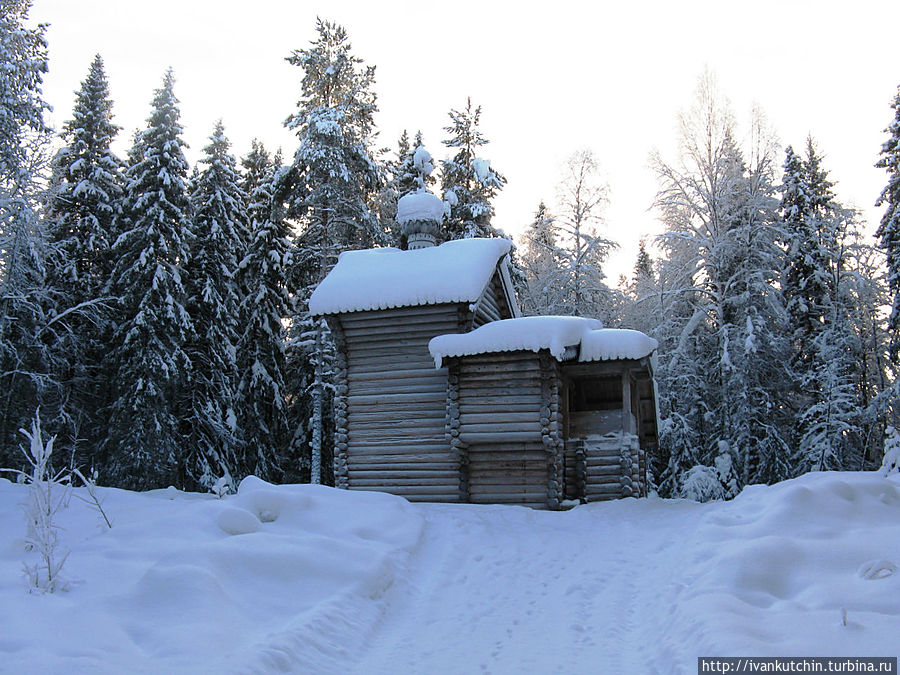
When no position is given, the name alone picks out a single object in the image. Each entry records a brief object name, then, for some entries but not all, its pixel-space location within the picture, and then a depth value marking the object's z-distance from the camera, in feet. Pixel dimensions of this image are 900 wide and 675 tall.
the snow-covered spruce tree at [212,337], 81.25
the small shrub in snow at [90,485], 27.61
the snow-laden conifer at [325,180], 77.87
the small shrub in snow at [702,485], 57.41
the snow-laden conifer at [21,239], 55.83
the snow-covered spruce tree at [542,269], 88.28
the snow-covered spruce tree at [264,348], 87.86
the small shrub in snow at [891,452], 30.91
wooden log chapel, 48.06
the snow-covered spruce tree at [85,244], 76.59
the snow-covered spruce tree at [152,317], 71.41
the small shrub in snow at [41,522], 19.99
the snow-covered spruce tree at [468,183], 89.10
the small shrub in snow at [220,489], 37.75
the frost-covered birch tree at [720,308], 70.49
